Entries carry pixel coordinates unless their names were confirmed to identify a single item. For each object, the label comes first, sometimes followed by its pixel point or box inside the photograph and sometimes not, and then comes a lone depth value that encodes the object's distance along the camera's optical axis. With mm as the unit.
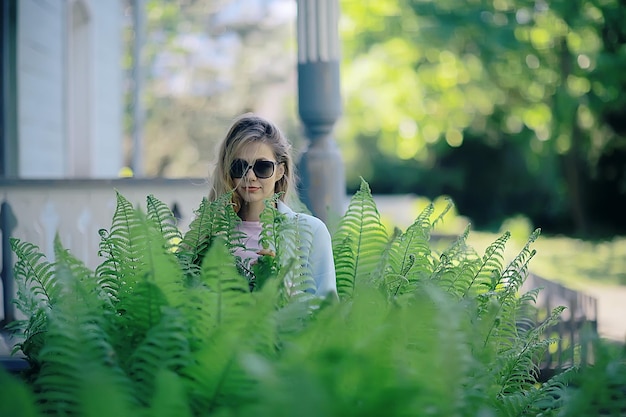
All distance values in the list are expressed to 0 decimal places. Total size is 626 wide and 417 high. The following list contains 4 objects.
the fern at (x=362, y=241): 2480
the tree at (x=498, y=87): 16328
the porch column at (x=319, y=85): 6547
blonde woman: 2961
